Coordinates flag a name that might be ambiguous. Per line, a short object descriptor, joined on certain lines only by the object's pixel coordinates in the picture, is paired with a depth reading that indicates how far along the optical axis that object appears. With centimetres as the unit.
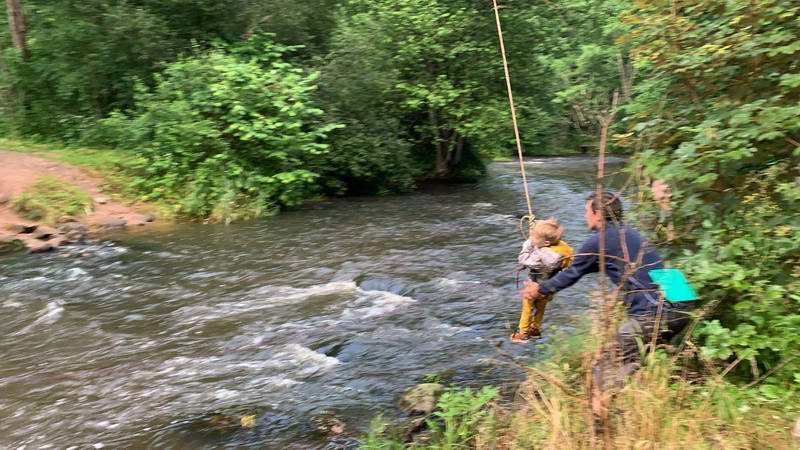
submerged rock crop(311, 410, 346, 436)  505
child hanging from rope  519
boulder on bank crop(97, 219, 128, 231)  1355
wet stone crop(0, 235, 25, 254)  1153
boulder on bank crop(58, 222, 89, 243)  1246
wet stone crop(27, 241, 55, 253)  1162
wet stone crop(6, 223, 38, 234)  1222
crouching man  421
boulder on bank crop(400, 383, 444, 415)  511
